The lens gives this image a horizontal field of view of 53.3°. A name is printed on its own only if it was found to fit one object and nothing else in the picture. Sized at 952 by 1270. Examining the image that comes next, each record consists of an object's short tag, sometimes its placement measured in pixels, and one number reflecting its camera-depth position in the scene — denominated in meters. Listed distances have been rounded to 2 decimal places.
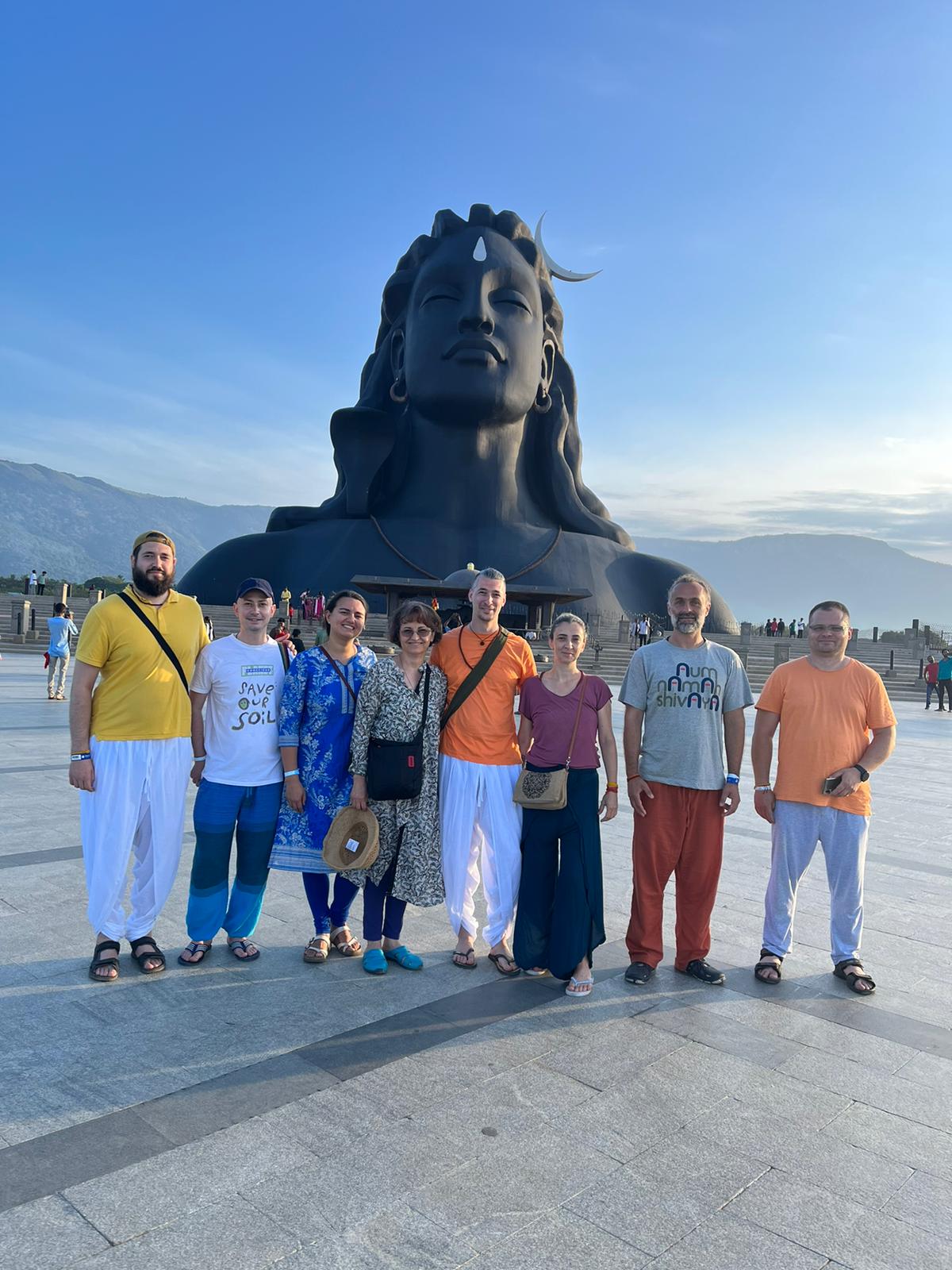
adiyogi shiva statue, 23.59
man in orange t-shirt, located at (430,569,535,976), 3.51
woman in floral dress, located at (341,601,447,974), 3.42
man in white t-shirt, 3.49
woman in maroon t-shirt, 3.37
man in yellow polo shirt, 3.33
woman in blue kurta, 3.54
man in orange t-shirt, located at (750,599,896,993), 3.55
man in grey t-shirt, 3.52
